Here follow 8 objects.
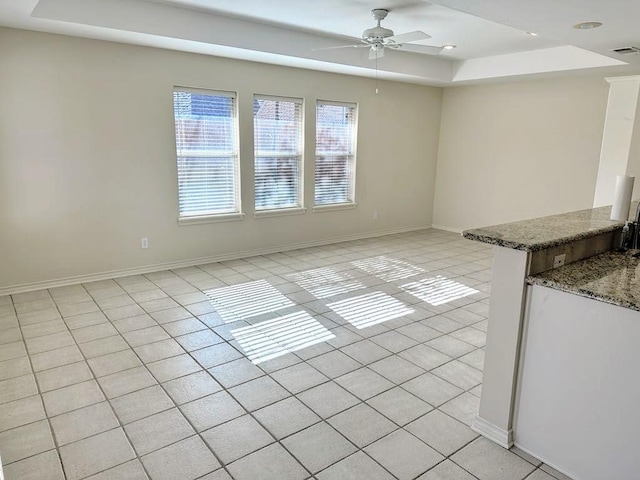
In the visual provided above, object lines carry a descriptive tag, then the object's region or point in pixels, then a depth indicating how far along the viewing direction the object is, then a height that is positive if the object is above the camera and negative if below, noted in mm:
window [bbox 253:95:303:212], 5447 +10
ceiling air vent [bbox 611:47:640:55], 3827 +986
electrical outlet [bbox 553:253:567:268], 2166 -501
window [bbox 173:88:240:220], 4898 -21
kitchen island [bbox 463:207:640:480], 1810 -866
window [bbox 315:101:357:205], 6055 +19
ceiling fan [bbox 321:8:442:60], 3872 +1072
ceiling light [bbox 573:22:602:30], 3057 +956
